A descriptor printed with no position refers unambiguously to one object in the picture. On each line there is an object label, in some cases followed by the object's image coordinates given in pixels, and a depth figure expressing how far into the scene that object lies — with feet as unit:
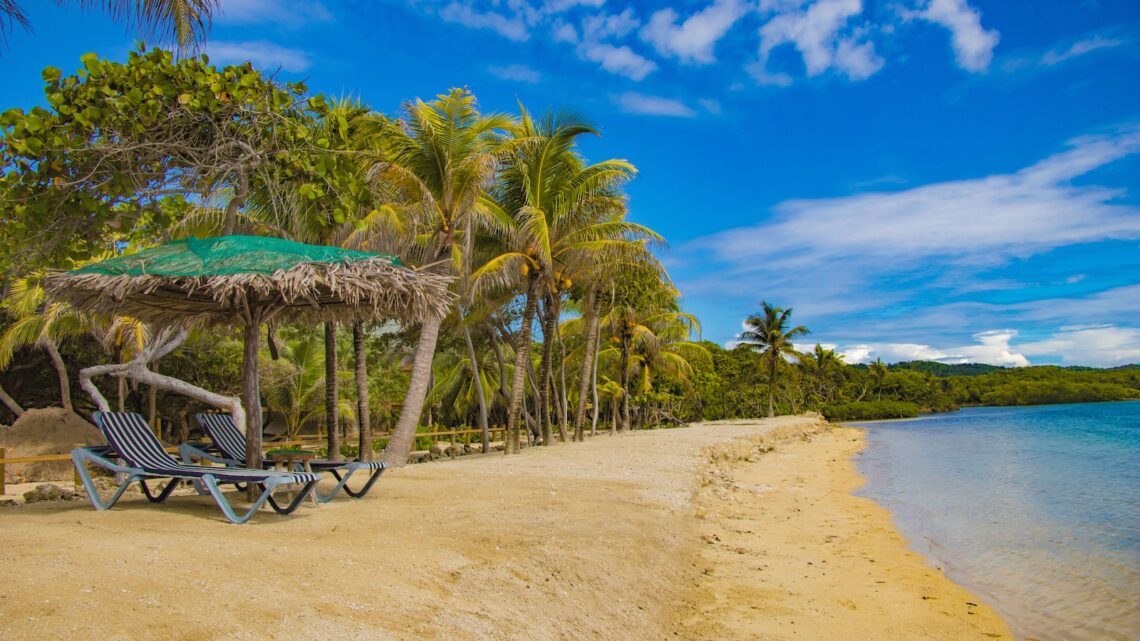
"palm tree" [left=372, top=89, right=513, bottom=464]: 41.63
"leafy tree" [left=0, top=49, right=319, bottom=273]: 20.39
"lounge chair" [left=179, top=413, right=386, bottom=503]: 23.98
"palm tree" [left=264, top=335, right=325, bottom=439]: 85.15
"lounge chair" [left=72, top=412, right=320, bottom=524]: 18.52
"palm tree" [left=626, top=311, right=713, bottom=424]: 90.79
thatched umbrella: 20.31
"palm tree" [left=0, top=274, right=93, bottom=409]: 48.65
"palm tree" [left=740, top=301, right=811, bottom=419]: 139.64
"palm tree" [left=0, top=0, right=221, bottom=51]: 20.89
